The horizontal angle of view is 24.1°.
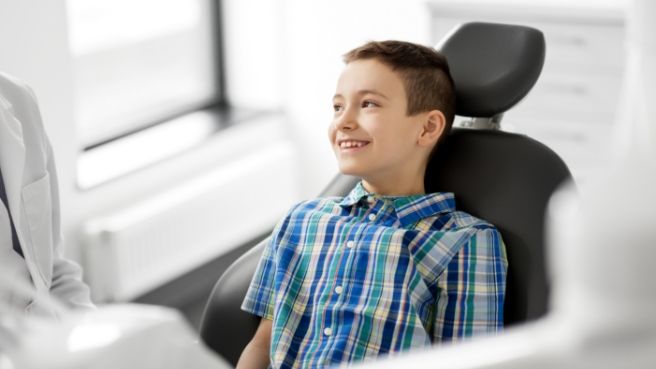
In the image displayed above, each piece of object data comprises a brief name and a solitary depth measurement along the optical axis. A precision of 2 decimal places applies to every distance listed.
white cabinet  3.64
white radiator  3.44
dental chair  2.24
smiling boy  2.17
